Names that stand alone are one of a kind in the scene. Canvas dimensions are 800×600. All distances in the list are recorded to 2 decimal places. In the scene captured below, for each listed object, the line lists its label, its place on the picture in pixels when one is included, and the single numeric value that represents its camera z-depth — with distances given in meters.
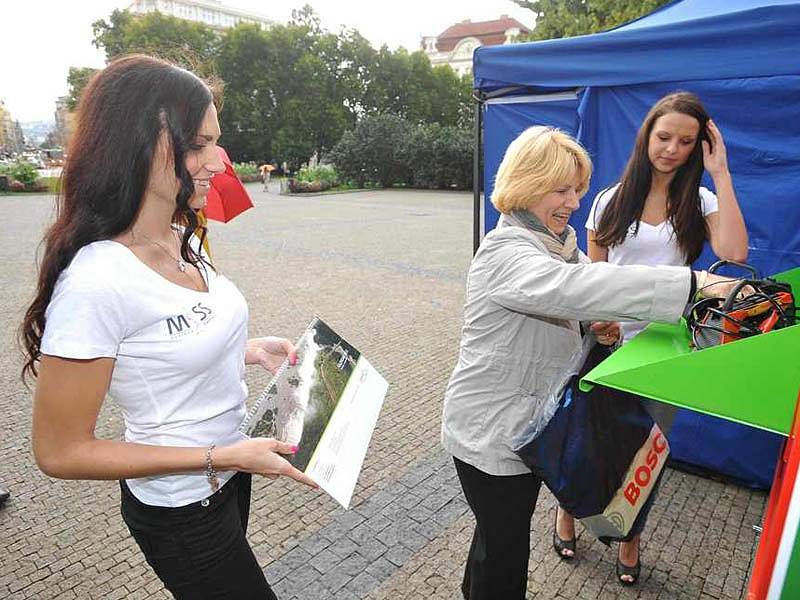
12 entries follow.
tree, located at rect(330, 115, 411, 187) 26.73
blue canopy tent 2.44
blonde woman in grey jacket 1.46
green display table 0.92
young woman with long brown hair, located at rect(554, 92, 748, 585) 2.25
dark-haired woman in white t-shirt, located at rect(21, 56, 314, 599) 1.06
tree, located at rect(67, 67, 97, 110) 34.79
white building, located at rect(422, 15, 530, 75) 73.31
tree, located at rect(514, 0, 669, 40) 12.48
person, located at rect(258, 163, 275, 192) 25.28
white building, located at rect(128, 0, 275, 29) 96.62
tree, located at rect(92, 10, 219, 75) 35.97
